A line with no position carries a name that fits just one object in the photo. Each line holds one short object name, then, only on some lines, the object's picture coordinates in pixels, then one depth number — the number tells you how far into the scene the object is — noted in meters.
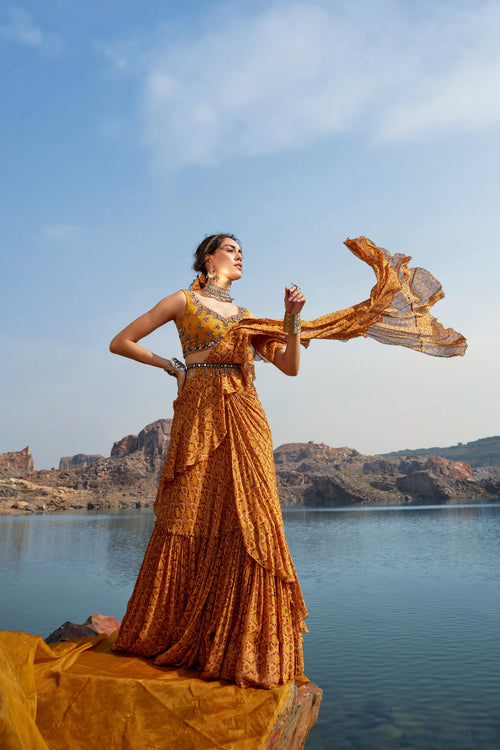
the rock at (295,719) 2.33
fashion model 2.64
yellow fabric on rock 2.22
